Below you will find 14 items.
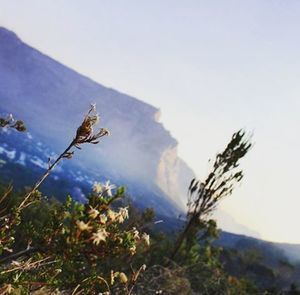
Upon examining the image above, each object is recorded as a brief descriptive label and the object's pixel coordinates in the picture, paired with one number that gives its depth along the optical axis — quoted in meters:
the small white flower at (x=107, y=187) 2.85
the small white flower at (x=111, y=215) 2.72
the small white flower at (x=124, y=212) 2.78
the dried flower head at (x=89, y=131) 3.02
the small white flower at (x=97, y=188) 2.87
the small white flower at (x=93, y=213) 2.56
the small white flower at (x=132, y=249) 2.85
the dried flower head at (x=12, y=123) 4.21
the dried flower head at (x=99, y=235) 2.37
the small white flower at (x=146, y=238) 2.95
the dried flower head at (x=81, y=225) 2.43
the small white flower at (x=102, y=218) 2.60
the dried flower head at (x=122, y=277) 2.96
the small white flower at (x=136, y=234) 2.91
